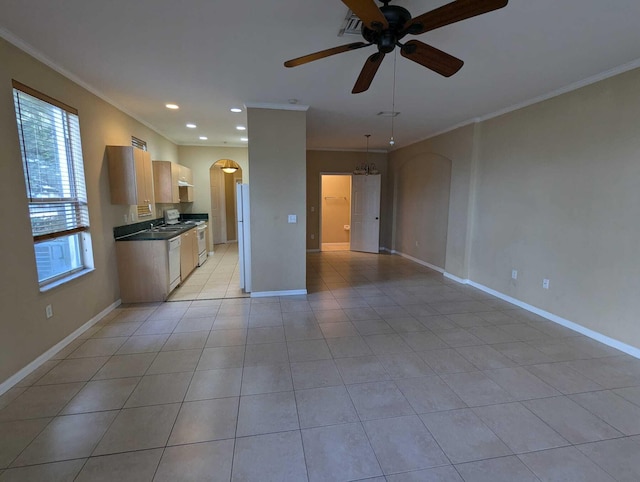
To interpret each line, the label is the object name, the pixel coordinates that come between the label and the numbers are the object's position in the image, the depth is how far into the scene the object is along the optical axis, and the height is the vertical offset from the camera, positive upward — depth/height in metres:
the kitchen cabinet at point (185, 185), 6.12 +0.33
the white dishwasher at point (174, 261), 4.35 -0.91
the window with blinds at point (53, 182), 2.57 +0.18
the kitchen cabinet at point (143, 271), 4.06 -0.96
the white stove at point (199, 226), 6.05 -0.53
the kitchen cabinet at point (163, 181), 5.32 +0.35
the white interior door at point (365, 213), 7.66 -0.30
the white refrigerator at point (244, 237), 4.36 -0.53
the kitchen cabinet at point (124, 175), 3.81 +0.33
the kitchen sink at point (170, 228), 5.15 -0.48
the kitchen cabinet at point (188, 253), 5.01 -0.93
